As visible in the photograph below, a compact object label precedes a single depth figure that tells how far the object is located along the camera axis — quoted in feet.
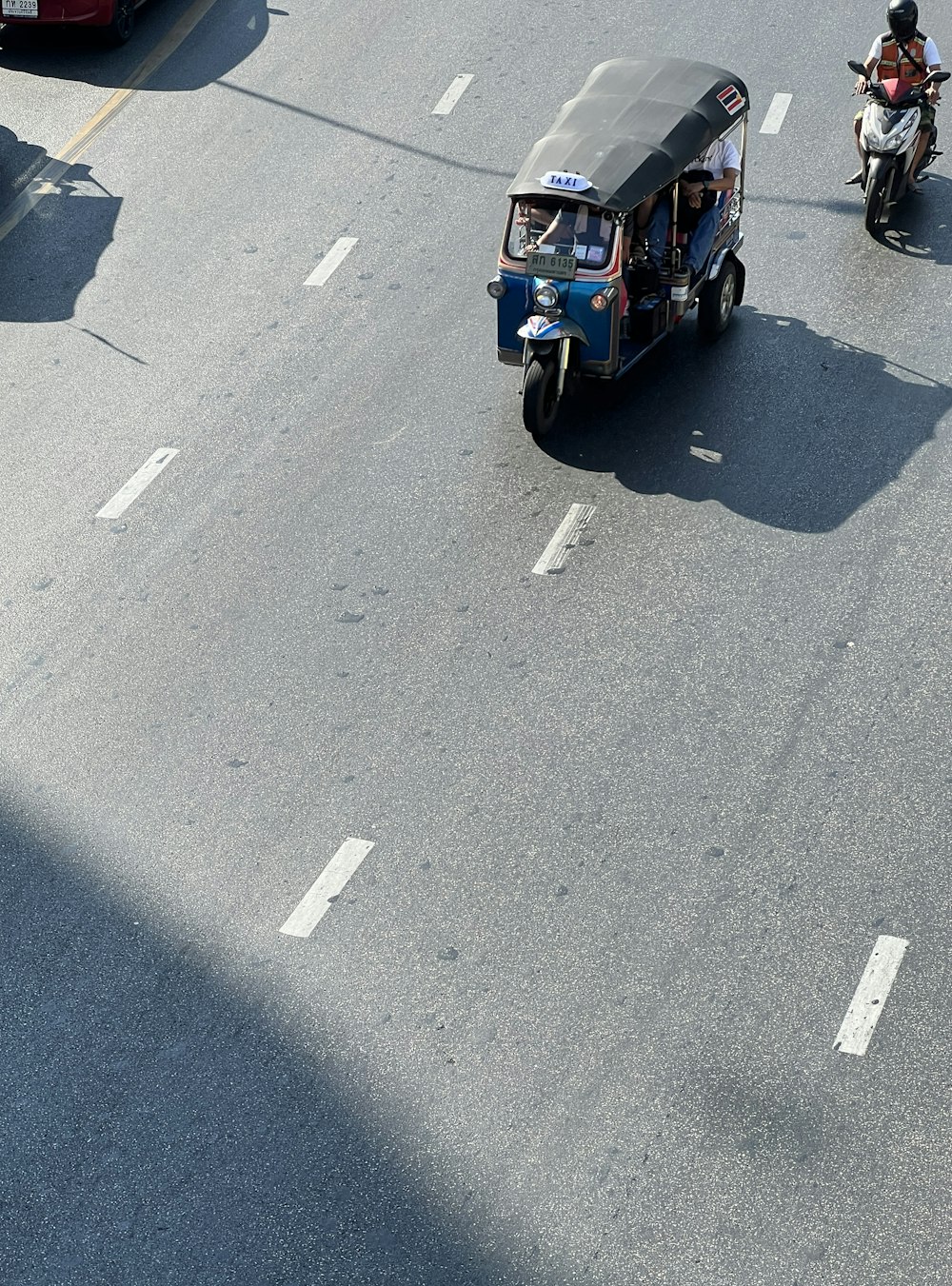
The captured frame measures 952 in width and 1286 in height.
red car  59.36
